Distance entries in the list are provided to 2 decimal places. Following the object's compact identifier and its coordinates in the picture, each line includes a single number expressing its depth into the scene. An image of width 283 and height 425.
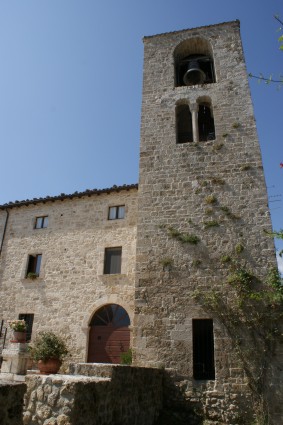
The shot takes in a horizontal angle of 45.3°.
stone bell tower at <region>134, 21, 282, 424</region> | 8.70
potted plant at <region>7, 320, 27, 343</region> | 9.41
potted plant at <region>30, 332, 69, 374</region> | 9.96
